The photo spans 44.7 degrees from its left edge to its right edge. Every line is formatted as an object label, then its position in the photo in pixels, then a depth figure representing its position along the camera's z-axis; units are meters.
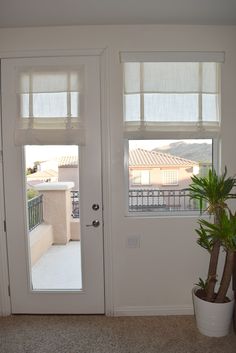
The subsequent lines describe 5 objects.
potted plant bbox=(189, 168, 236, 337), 2.28
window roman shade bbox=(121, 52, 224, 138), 2.58
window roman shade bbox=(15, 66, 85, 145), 2.58
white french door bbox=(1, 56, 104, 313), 2.60
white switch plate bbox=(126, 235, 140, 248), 2.71
